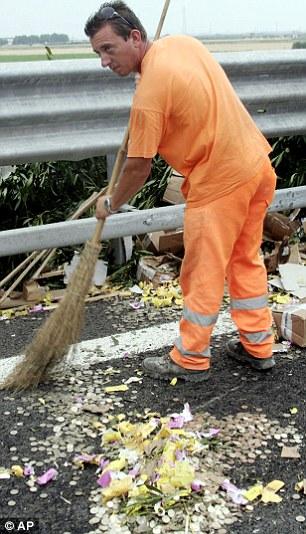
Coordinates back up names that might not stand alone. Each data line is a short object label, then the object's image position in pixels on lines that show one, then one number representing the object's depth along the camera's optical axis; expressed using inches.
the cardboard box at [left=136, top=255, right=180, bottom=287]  329.8
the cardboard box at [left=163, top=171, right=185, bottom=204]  349.2
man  224.4
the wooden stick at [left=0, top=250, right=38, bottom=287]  319.2
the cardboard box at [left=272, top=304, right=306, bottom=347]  270.8
